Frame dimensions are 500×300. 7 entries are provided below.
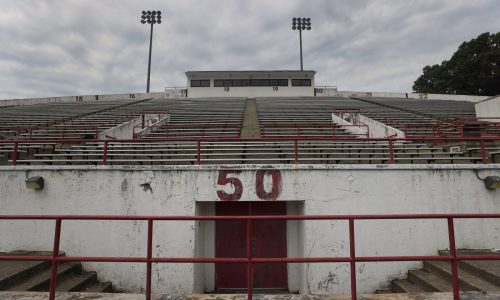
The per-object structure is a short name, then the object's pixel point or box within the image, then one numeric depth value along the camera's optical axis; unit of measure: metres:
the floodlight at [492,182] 6.70
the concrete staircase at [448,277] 4.93
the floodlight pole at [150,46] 41.54
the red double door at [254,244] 7.76
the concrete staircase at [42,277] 5.12
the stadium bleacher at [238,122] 9.07
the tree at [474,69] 46.28
